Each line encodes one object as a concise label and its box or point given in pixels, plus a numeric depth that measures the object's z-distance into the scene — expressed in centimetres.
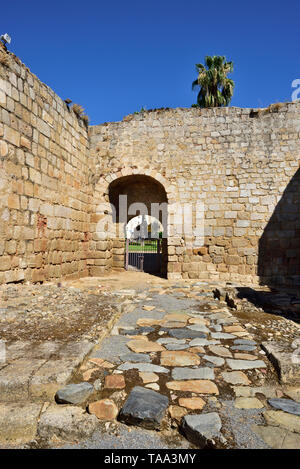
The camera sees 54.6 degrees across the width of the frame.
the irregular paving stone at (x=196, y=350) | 290
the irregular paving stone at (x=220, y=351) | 281
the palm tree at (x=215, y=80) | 1795
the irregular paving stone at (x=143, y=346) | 291
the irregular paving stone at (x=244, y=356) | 274
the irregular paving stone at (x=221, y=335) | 330
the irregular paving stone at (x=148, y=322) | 381
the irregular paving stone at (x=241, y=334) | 336
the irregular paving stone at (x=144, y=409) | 173
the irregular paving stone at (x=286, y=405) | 189
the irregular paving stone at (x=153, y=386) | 216
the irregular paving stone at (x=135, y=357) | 264
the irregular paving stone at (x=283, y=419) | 171
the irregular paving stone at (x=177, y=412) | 180
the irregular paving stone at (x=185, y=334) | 331
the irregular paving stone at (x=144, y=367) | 245
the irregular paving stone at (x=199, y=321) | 390
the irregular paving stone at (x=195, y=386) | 213
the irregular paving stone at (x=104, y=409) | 180
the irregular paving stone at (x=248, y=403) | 195
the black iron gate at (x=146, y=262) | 1038
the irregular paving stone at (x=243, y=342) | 311
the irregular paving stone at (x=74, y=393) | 191
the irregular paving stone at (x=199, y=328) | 357
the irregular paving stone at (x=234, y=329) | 355
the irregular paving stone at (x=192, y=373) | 234
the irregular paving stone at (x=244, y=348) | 295
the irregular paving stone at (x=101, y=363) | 251
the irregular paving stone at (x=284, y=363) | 232
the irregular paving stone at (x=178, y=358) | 261
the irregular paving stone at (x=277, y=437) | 155
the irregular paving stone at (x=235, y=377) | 230
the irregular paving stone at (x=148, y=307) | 462
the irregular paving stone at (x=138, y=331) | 345
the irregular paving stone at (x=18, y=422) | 161
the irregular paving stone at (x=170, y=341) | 315
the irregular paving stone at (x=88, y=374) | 226
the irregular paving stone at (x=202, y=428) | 157
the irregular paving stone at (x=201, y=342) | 309
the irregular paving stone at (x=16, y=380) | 196
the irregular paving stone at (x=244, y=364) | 255
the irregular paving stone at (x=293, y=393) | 209
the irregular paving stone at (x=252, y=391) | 211
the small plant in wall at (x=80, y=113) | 806
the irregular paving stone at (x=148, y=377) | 227
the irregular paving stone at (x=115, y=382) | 217
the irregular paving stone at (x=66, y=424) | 163
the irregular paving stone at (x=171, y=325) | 366
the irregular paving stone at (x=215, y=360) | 262
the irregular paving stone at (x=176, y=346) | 297
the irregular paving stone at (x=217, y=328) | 357
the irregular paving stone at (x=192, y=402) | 192
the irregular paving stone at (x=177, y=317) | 406
